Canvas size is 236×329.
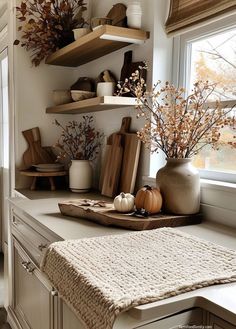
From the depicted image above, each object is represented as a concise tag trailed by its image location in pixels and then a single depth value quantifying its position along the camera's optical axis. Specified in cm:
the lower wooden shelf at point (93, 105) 178
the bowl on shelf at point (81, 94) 218
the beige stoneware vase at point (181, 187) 154
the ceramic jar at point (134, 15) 182
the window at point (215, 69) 160
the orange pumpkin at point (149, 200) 151
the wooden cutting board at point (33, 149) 249
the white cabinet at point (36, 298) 87
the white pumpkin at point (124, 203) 154
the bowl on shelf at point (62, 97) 246
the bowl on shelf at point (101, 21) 189
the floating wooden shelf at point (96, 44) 176
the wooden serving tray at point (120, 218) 142
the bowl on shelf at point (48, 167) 236
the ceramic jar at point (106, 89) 197
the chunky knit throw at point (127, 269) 83
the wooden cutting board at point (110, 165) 204
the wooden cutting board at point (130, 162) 192
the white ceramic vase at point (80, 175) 227
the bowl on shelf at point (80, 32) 210
